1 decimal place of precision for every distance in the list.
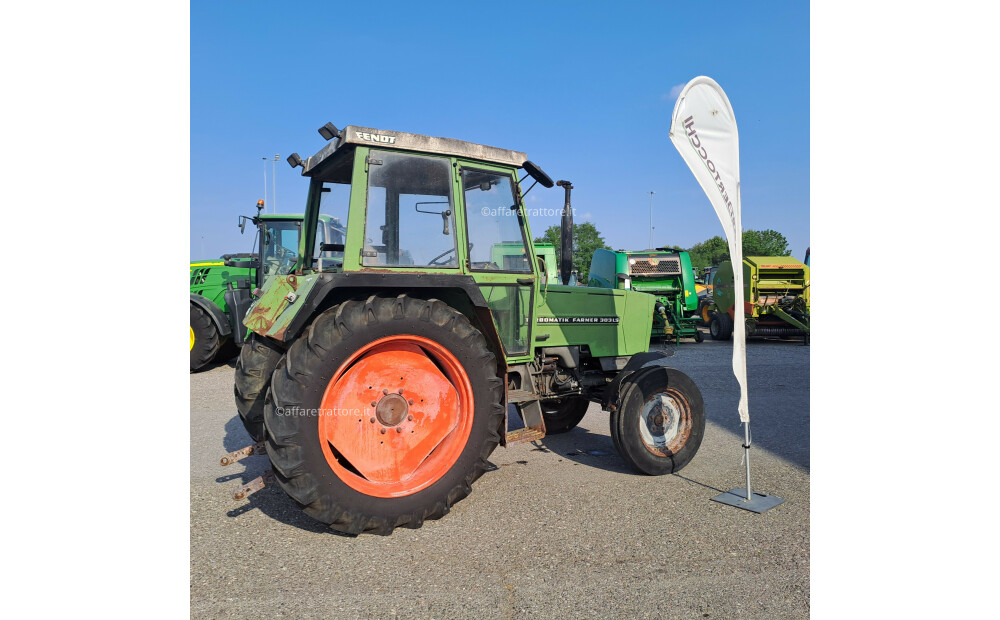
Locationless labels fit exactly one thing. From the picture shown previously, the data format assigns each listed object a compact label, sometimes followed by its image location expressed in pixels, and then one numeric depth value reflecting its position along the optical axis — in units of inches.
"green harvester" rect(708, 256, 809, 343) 498.9
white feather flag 140.4
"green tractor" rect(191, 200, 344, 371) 348.8
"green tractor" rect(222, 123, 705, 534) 120.8
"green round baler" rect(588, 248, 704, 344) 510.3
